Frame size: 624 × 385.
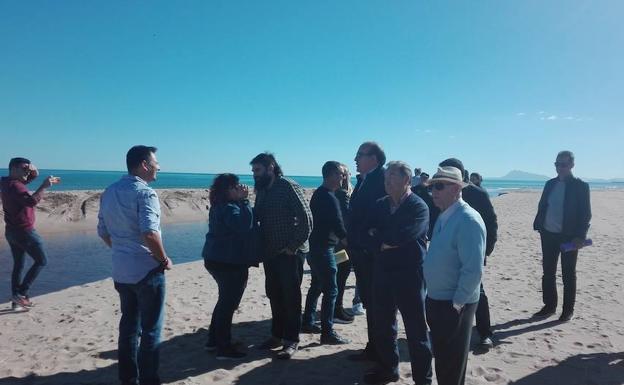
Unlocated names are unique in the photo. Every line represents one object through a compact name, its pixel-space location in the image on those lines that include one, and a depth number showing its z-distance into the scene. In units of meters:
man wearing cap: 2.68
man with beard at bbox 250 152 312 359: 4.10
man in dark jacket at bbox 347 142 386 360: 3.82
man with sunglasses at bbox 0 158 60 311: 5.71
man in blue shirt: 3.16
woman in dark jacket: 4.04
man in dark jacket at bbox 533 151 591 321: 5.19
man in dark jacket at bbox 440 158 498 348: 4.36
